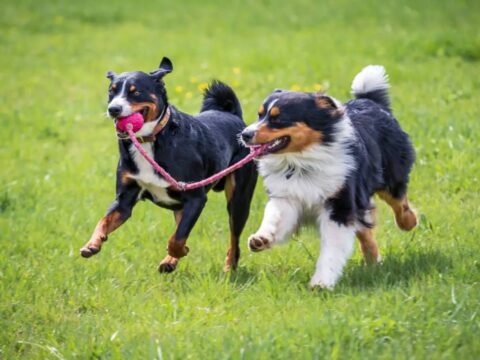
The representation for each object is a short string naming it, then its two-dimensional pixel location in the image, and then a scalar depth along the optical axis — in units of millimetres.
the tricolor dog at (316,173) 10776
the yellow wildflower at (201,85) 23278
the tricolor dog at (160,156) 11340
